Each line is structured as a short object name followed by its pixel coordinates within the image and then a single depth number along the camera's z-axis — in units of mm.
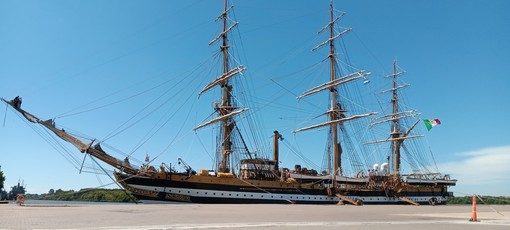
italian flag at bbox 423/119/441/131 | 64625
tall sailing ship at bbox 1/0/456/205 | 38594
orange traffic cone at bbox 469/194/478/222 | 14852
